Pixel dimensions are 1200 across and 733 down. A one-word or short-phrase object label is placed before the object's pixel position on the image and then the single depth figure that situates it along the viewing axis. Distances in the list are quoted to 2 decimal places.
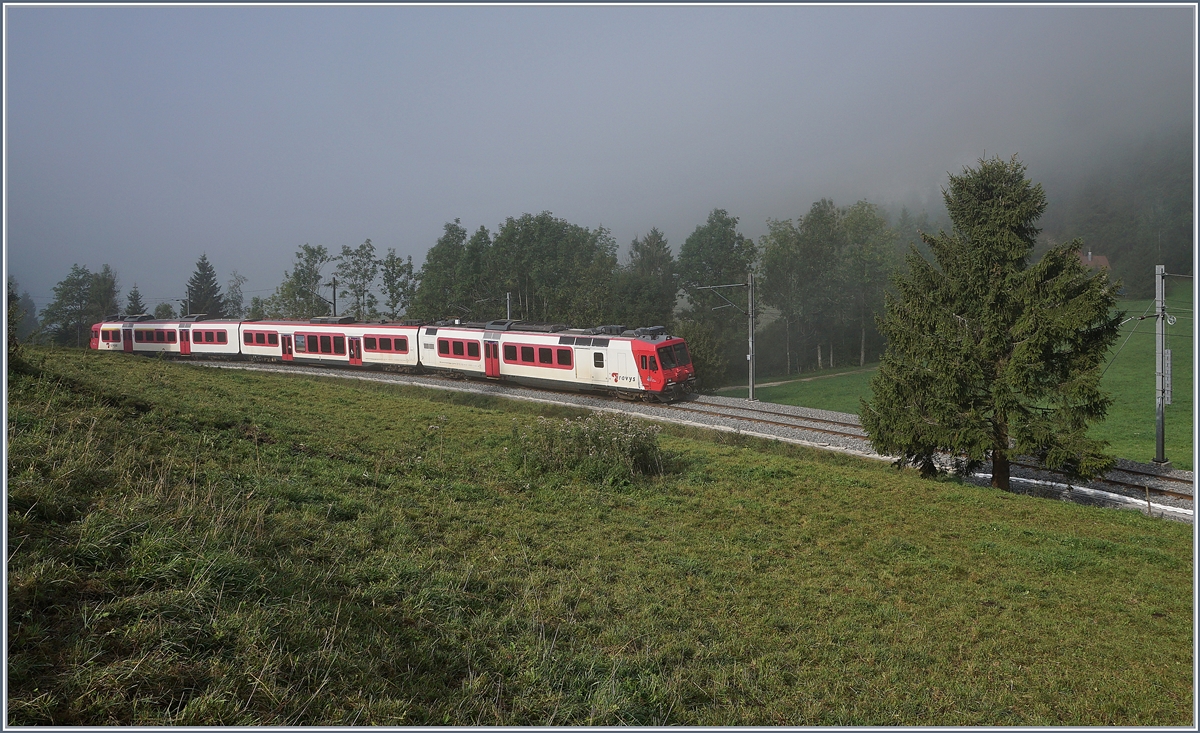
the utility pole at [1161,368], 19.38
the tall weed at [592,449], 11.86
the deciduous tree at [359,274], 69.88
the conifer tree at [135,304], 78.18
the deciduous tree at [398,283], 70.50
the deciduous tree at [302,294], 66.12
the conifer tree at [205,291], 84.31
